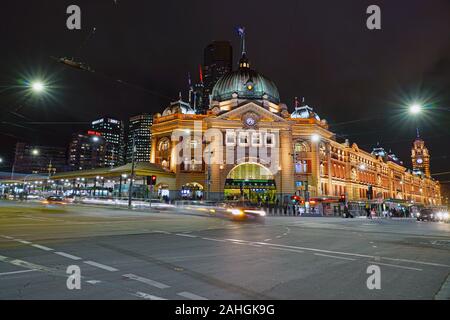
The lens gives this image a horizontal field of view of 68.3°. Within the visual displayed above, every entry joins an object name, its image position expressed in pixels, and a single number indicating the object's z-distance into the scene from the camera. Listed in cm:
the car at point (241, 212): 2900
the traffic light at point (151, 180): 4392
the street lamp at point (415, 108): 1881
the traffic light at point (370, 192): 4484
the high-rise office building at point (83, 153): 19200
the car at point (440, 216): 4907
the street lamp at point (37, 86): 1768
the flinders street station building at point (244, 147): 6956
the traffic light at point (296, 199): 5587
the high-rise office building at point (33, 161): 16588
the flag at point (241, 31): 8081
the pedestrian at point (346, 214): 4508
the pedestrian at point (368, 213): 4541
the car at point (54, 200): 5325
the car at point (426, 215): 4404
